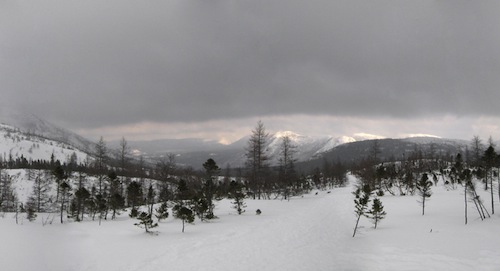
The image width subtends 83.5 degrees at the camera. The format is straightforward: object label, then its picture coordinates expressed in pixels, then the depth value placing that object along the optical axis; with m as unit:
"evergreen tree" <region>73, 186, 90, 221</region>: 35.50
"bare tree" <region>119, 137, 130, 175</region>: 52.56
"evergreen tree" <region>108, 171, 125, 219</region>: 36.00
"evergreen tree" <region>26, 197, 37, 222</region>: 33.08
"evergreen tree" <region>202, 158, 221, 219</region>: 33.88
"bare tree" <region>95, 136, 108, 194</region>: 51.53
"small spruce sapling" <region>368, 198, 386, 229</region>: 24.38
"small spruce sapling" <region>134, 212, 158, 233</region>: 22.33
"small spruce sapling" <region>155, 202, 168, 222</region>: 28.45
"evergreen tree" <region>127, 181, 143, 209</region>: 37.16
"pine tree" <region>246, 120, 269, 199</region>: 47.03
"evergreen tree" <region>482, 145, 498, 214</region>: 28.53
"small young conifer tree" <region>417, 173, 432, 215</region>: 30.44
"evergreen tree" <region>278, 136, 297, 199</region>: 52.78
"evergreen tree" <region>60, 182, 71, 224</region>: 33.27
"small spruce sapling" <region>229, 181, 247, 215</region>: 34.34
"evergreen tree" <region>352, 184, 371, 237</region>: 21.89
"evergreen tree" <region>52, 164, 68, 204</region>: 32.59
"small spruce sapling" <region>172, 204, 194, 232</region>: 24.04
